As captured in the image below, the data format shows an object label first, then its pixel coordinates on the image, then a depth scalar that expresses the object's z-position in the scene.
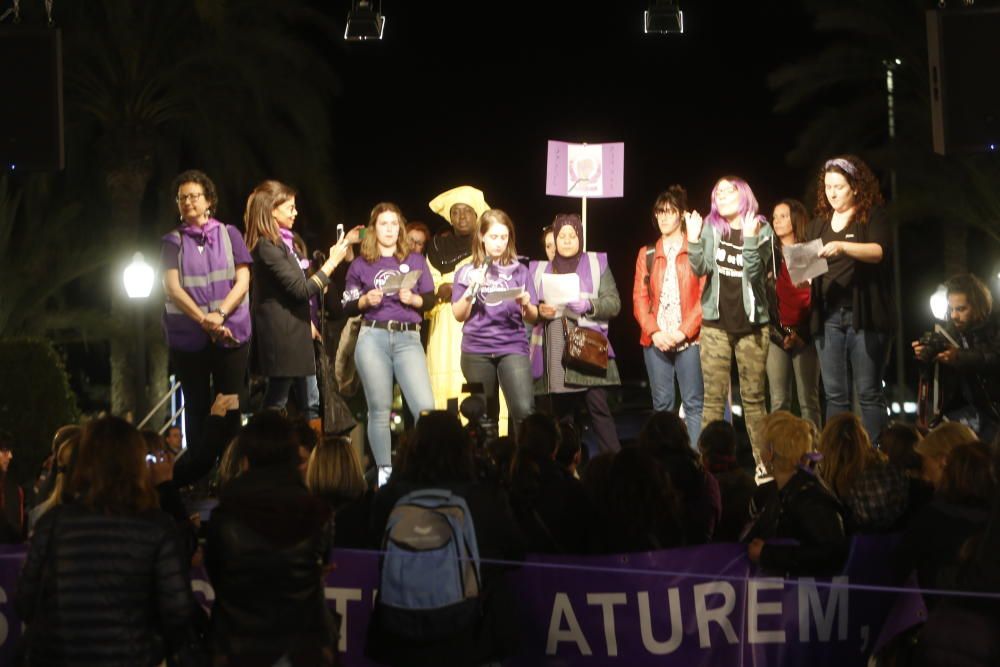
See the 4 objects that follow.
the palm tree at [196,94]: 18.58
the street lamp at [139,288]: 17.05
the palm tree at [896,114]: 18.83
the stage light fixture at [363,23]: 12.67
